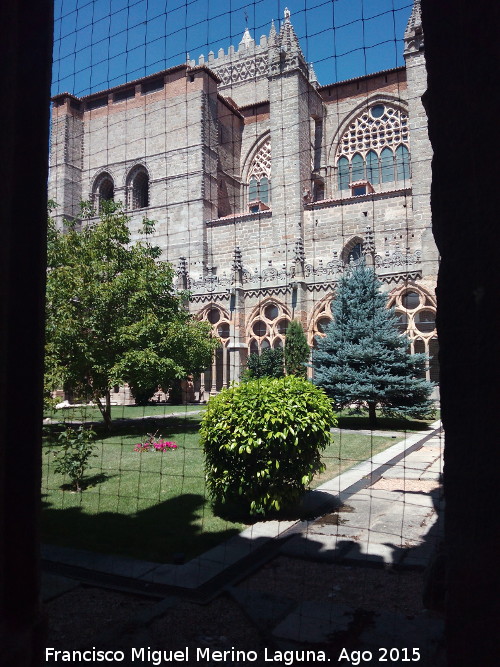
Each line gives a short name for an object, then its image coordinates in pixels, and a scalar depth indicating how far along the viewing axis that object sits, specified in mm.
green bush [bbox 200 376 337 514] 5172
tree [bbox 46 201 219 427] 11248
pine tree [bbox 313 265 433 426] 13625
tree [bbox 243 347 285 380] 19016
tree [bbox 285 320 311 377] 18797
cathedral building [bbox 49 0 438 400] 20859
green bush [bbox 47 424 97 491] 6832
